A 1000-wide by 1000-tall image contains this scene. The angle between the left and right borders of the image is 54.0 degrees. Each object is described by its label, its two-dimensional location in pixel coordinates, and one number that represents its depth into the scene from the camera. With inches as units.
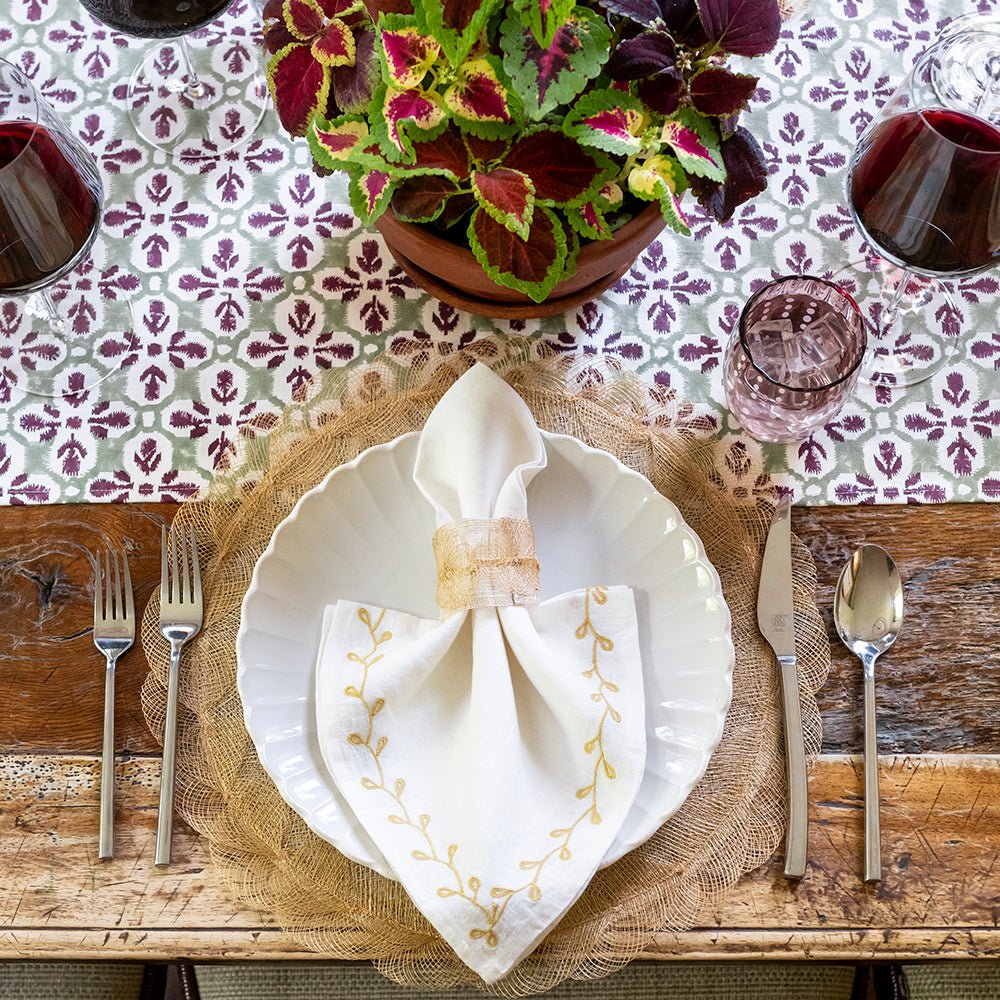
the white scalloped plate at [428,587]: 27.9
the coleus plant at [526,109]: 23.2
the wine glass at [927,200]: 28.4
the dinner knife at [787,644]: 28.6
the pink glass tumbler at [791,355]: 31.7
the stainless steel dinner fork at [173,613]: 28.8
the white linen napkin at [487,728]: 26.2
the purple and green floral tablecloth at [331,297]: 33.2
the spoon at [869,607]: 30.7
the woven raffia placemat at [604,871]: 27.8
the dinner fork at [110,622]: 29.4
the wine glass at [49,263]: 28.7
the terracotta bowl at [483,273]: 27.9
